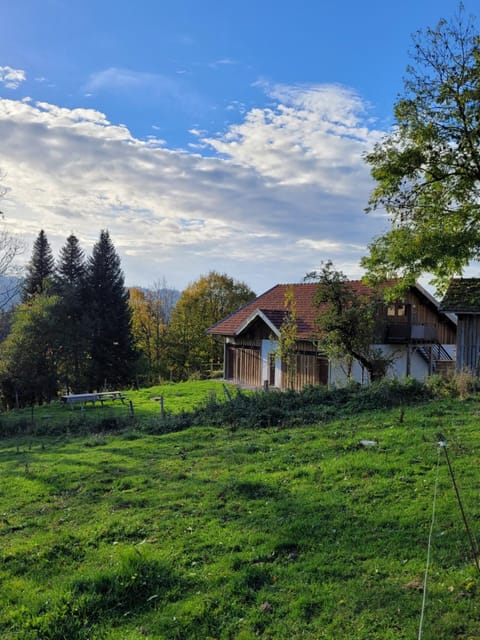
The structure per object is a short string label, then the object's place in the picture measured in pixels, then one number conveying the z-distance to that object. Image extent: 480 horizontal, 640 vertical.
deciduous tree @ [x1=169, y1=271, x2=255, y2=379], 47.97
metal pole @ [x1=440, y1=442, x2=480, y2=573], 4.17
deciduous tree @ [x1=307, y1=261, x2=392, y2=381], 17.03
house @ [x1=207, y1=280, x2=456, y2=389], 23.75
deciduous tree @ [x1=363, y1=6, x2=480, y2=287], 16.61
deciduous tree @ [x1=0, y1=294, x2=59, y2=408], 30.59
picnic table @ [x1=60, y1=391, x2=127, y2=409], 23.16
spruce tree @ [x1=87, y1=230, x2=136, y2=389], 39.25
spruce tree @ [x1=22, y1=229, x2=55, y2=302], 41.50
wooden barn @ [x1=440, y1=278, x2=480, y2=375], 17.88
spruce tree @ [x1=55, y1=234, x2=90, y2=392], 34.25
